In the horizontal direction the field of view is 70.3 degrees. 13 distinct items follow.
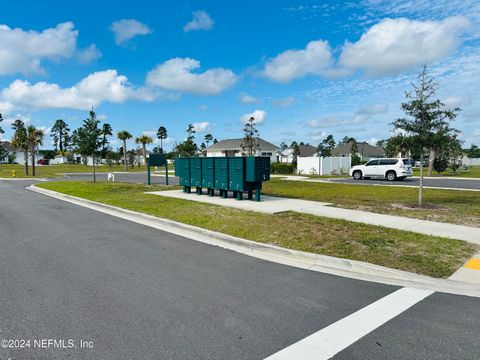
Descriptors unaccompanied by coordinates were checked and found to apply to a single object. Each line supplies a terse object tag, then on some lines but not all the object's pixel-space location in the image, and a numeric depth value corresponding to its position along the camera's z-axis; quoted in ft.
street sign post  65.82
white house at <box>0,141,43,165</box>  307.72
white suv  81.30
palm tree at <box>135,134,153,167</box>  204.54
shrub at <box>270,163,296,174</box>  119.14
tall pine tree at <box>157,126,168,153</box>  359.15
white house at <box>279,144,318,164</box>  250.27
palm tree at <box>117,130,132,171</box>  193.28
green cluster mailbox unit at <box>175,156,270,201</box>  40.52
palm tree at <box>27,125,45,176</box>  124.67
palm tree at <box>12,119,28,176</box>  125.70
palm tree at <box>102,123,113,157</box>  250.25
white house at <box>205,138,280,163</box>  190.68
